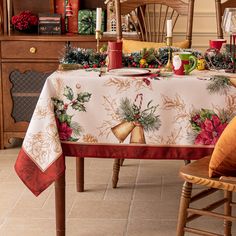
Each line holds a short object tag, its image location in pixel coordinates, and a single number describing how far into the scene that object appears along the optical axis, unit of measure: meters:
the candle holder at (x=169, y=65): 2.76
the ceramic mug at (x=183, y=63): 2.61
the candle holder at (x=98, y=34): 2.92
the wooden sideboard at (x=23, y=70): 3.99
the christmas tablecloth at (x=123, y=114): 2.49
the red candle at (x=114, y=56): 2.74
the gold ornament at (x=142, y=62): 2.84
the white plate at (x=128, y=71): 2.58
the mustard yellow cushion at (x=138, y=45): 3.29
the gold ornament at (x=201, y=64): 2.80
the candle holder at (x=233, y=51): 2.71
